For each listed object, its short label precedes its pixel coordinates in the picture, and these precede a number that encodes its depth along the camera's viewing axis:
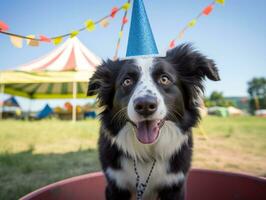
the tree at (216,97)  48.96
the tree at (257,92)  36.53
